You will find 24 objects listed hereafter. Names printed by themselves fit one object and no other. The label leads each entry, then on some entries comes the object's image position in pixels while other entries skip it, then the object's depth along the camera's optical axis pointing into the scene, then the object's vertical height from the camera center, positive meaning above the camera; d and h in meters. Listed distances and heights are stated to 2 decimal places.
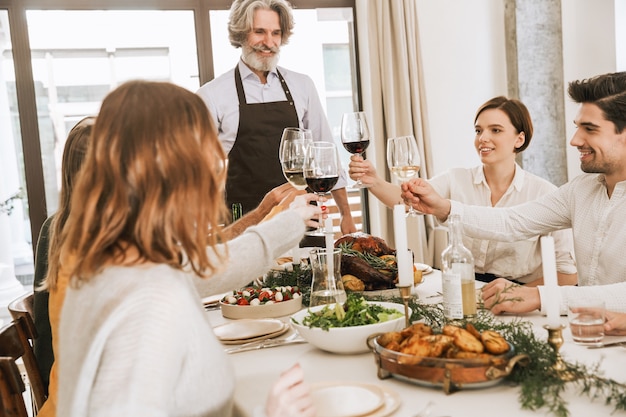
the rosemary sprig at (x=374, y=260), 1.95 -0.30
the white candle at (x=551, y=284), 1.12 -0.23
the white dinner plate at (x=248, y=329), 1.60 -0.40
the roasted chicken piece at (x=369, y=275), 1.87 -0.32
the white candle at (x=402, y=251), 1.28 -0.18
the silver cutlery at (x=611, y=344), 1.36 -0.41
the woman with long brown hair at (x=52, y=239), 1.55 -0.15
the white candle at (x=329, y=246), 1.60 -0.20
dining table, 1.06 -0.41
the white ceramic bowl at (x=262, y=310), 1.84 -0.39
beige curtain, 4.19 +0.43
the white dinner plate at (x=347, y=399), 1.09 -0.39
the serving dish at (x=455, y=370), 1.11 -0.36
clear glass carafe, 1.63 -0.29
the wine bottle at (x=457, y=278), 1.44 -0.27
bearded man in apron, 3.23 +0.29
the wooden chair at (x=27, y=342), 1.72 -0.41
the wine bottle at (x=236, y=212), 2.70 -0.18
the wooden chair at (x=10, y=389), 1.21 -0.37
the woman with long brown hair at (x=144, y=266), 0.89 -0.13
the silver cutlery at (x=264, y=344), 1.53 -0.41
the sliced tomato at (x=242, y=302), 1.88 -0.38
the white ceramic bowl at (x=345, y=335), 1.37 -0.36
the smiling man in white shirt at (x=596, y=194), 2.04 -0.16
